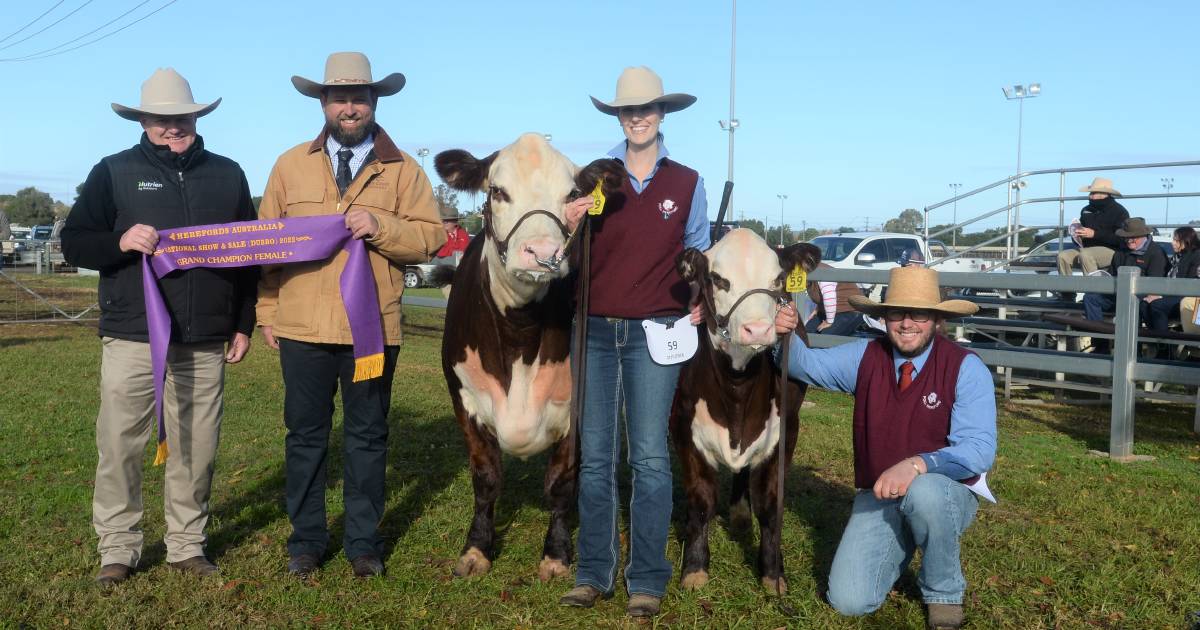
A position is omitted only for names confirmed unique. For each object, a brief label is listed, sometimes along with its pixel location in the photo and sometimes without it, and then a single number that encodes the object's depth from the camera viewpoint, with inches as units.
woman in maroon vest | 169.0
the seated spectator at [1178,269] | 398.3
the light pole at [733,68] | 1200.8
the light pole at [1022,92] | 1024.2
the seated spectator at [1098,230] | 479.8
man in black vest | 175.5
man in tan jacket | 183.5
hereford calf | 177.0
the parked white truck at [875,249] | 697.6
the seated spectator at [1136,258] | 437.7
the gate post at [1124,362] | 290.7
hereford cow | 171.2
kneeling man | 158.6
